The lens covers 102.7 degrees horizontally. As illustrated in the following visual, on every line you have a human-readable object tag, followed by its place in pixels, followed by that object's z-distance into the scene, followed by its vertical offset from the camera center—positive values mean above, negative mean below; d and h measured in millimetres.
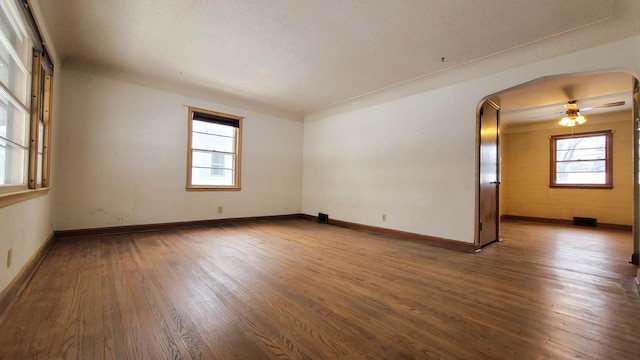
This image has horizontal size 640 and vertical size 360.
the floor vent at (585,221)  5902 -823
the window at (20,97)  1846 +664
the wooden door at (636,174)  2730 +143
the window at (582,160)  5855 +616
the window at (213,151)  4812 +563
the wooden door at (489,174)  3670 +155
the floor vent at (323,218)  5661 -831
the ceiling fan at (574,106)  4801 +1513
